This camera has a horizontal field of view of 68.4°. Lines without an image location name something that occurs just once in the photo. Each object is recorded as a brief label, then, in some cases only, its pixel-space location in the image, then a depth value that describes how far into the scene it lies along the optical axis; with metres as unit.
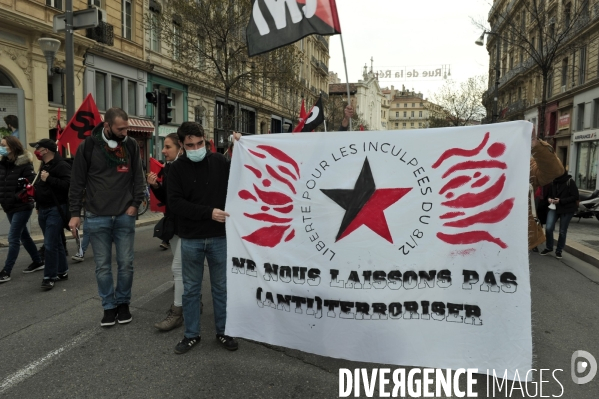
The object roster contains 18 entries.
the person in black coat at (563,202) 7.68
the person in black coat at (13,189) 5.69
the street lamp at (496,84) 25.61
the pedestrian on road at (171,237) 4.11
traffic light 12.29
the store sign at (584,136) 23.98
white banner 2.89
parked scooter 12.12
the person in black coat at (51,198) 5.36
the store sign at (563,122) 27.88
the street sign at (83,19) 10.27
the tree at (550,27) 17.31
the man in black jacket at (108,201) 4.17
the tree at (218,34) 18.20
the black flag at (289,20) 4.54
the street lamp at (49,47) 11.09
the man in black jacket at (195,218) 3.54
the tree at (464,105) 40.12
